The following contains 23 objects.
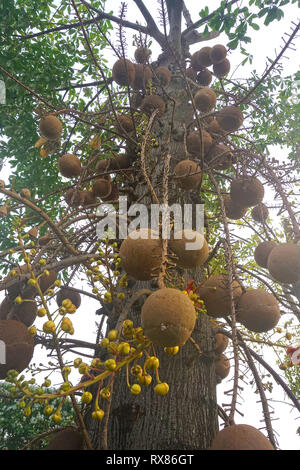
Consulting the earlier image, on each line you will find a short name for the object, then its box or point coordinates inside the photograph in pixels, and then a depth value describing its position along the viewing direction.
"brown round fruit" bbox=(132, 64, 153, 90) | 3.00
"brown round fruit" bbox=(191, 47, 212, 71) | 3.28
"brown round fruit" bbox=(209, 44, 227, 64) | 3.13
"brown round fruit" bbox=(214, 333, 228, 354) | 2.10
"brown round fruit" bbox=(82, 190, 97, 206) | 2.51
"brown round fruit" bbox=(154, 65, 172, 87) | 3.13
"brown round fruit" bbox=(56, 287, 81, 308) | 2.29
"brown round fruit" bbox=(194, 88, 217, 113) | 2.68
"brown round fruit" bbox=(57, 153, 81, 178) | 2.38
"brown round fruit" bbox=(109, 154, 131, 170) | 2.63
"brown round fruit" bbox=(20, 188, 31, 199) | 1.56
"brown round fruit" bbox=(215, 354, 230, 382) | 2.17
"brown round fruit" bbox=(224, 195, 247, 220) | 2.36
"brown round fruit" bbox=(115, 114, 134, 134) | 2.74
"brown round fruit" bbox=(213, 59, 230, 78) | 3.24
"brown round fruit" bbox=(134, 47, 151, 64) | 3.36
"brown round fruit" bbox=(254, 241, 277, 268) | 1.90
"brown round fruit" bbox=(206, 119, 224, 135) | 2.77
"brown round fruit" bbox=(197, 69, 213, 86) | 3.52
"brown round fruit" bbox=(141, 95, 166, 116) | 2.79
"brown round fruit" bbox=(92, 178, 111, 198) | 2.42
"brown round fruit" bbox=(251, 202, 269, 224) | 2.29
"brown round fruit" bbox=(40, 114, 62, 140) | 2.37
